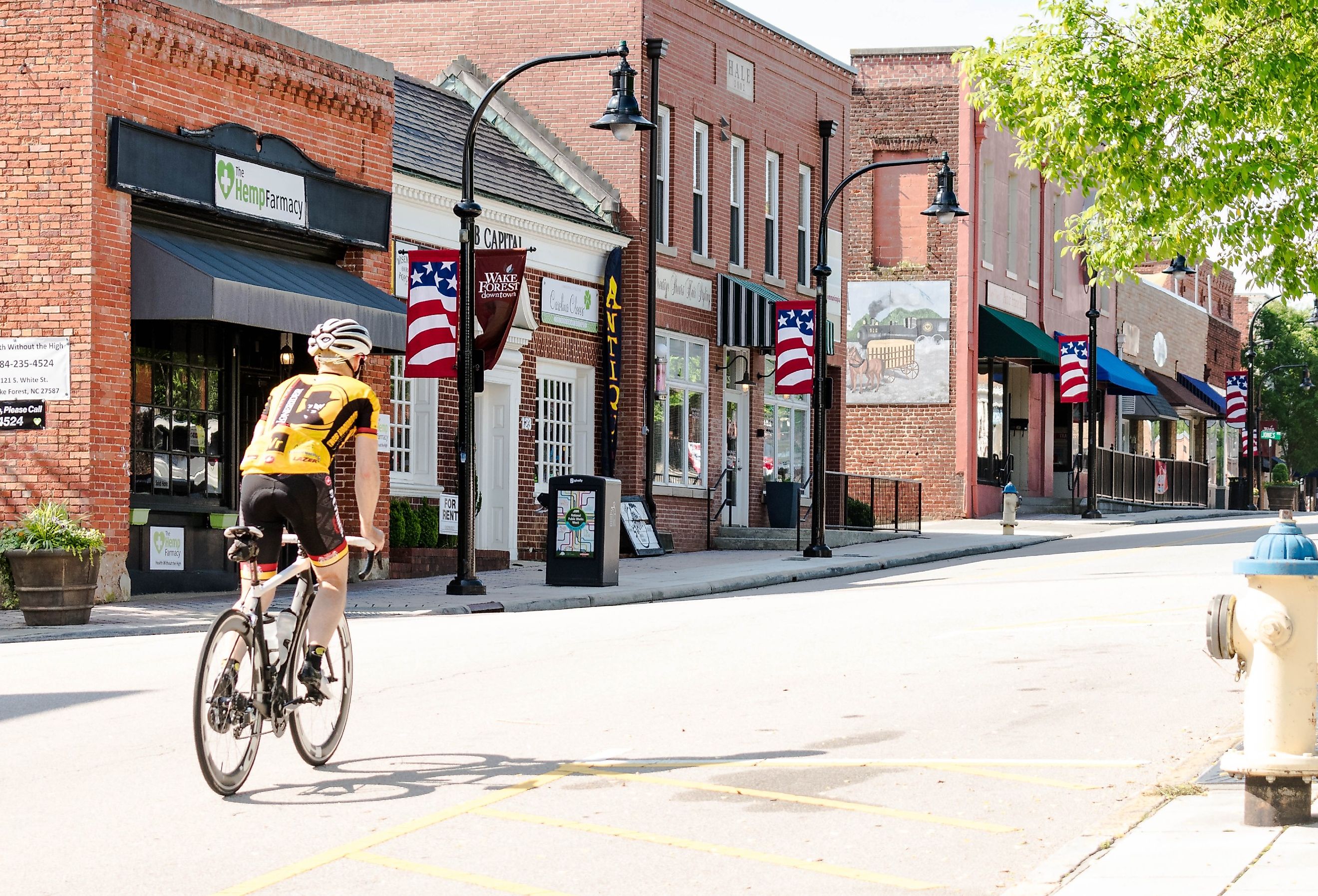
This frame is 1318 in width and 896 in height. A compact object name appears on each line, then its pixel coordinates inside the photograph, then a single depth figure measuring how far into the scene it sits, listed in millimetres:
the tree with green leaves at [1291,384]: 80250
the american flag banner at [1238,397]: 58375
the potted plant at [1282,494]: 65438
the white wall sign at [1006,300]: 43062
